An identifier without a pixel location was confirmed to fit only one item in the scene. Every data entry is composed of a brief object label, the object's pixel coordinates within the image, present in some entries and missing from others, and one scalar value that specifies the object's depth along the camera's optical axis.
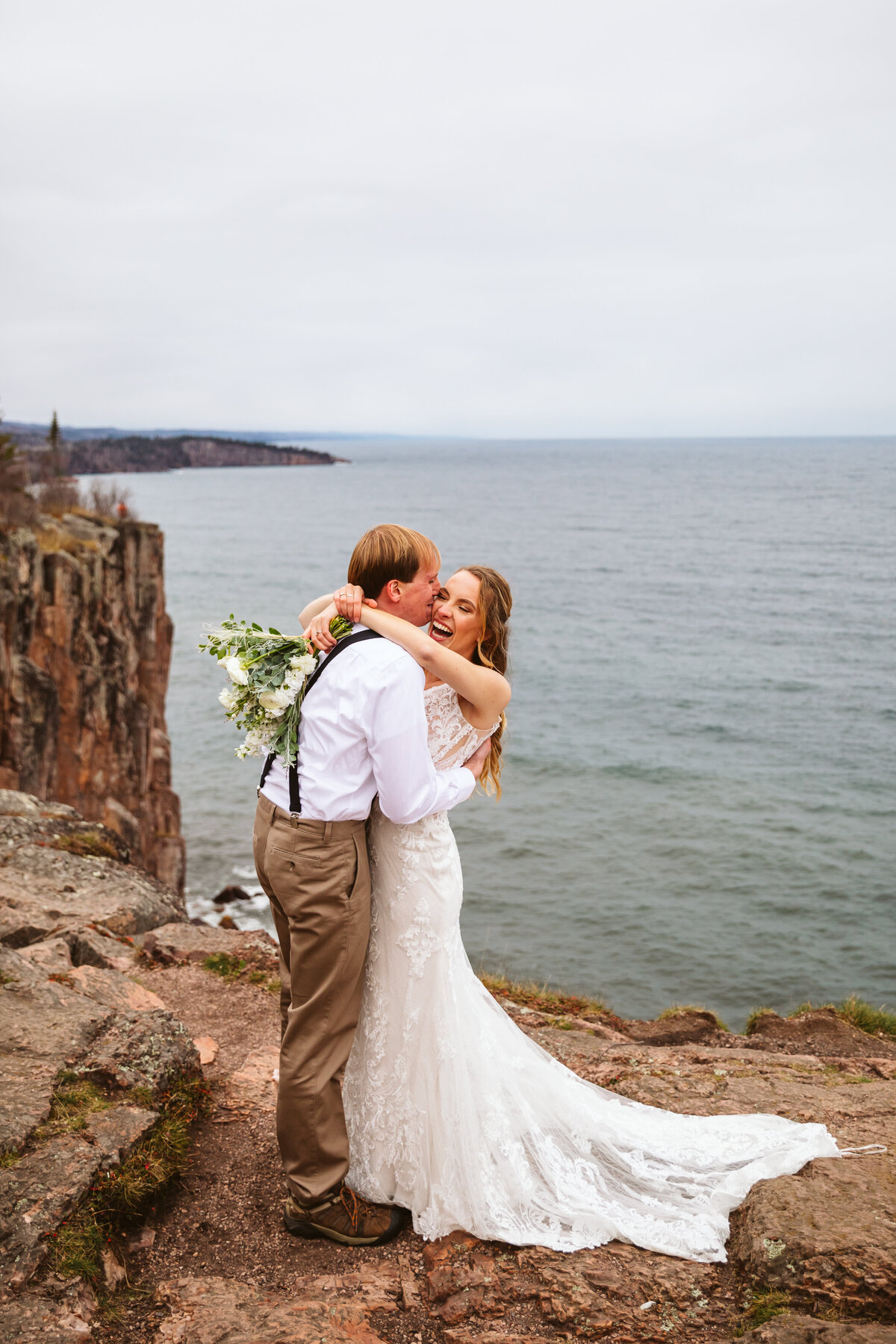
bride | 4.29
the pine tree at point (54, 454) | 44.59
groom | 3.88
